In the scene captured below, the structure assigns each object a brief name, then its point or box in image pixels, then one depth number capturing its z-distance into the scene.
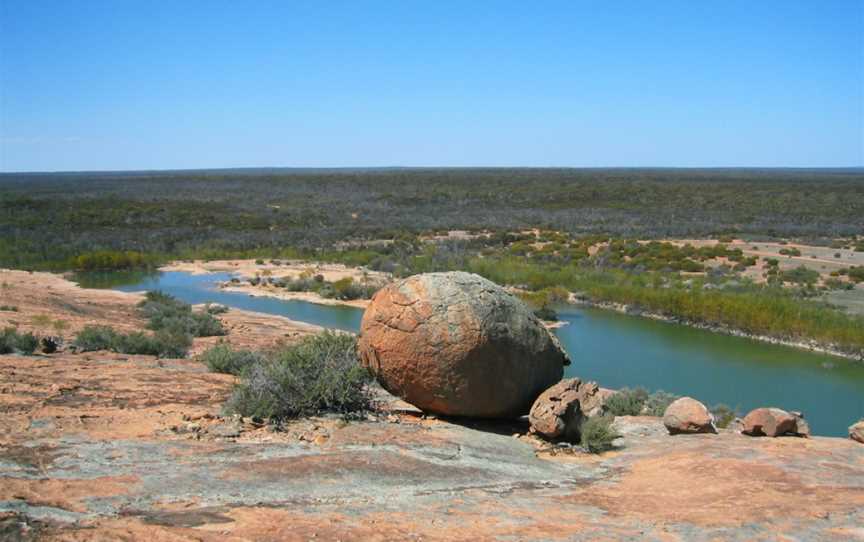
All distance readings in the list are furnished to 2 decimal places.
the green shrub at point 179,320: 20.66
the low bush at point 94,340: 15.77
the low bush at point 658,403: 14.27
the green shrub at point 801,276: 34.91
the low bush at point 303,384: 9.93
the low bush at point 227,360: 13.68
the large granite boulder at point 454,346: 10.62
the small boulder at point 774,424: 11.29
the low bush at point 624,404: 13.91
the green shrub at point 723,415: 14.31
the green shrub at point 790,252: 44.03
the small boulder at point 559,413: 10.55
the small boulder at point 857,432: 10.97
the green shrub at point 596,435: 10.49
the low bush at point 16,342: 14.30
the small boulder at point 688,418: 11.55
